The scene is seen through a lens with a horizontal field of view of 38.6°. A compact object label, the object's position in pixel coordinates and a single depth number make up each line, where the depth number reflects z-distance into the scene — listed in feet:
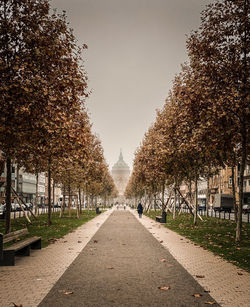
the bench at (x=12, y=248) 29.35
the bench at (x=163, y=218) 87.97
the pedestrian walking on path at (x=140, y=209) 116.78
